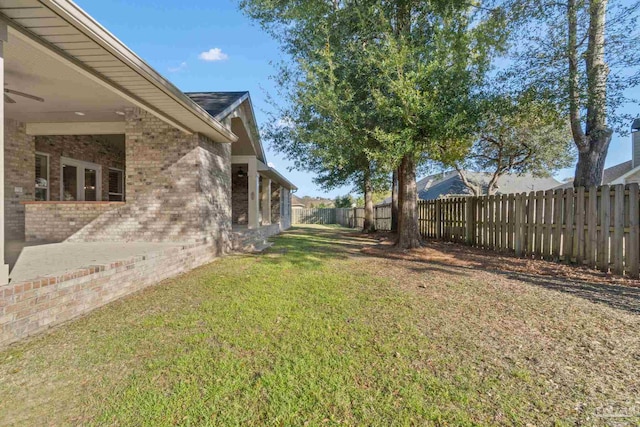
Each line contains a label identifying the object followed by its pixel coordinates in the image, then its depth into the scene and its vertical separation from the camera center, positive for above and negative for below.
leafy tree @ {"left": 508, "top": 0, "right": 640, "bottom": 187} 6.72 +3.38
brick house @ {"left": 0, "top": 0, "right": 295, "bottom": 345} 3.34 +1.20
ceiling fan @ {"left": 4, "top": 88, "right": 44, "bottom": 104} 6.02 +2.31
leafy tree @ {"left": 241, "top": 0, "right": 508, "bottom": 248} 6.85 +3.14
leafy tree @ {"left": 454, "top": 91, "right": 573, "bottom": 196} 13.36 +3.18
